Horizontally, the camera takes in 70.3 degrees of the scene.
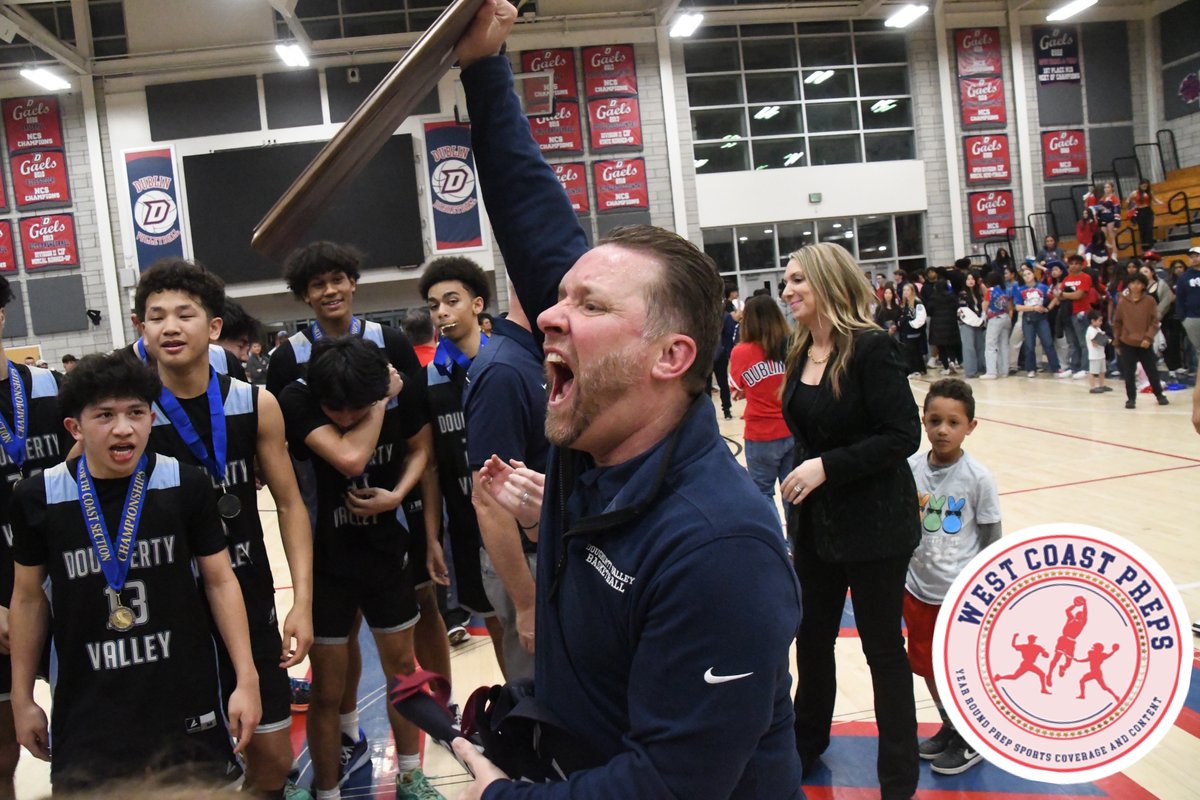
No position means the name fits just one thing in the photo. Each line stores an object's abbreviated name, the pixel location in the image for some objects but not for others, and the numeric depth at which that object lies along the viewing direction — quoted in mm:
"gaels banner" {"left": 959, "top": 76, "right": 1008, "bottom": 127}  18859
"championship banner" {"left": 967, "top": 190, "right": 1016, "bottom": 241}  18875
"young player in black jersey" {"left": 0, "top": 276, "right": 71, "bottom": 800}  2996
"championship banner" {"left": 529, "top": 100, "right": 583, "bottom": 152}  17719
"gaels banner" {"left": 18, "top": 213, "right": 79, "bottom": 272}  17219
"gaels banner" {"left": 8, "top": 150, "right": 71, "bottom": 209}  17156
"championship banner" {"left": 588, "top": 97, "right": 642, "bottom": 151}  17953
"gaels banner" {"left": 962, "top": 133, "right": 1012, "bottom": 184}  18812
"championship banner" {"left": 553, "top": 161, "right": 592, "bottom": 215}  17828
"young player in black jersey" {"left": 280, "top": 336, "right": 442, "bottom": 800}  2990
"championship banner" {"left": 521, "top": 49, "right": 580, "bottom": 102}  17734
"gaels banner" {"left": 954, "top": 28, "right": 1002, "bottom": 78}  18875
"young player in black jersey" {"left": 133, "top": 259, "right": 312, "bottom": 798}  2607
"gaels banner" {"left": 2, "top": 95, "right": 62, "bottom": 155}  17141
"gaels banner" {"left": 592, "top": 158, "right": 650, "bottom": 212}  18031
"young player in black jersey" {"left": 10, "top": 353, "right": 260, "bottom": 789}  2223
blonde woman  2725
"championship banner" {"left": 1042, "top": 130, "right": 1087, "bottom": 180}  19172
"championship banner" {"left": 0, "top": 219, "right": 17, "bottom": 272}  17141
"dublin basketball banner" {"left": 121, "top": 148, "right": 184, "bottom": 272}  17047
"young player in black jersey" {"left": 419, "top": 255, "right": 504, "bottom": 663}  3600
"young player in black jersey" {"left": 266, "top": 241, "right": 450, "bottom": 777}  3508
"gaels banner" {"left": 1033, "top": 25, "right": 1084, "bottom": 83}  19156
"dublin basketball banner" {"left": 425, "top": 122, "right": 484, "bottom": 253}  17328
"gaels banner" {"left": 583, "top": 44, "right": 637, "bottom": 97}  17953
